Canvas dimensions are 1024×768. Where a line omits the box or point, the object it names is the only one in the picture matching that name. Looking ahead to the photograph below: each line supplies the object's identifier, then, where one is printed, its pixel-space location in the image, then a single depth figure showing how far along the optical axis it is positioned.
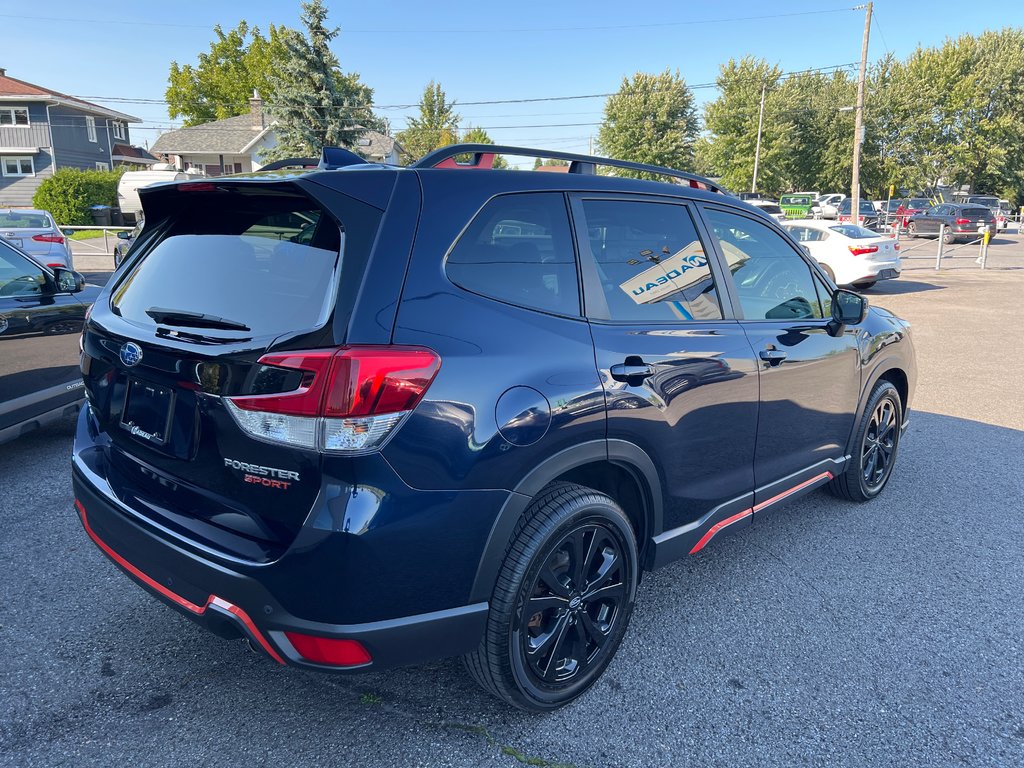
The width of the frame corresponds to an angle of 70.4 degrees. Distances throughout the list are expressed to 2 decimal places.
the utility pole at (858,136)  27.28
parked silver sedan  13.19
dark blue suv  1.99
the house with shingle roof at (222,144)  51.38
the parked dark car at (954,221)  31.61
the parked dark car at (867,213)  38.72
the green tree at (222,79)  61.53
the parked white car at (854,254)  14.98
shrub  35.16
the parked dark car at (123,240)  16.20
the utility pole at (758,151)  53.69
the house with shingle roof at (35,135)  41.31
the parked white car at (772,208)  31.89
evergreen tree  32.34
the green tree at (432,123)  57.28
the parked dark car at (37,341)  4.62
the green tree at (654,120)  58.03
